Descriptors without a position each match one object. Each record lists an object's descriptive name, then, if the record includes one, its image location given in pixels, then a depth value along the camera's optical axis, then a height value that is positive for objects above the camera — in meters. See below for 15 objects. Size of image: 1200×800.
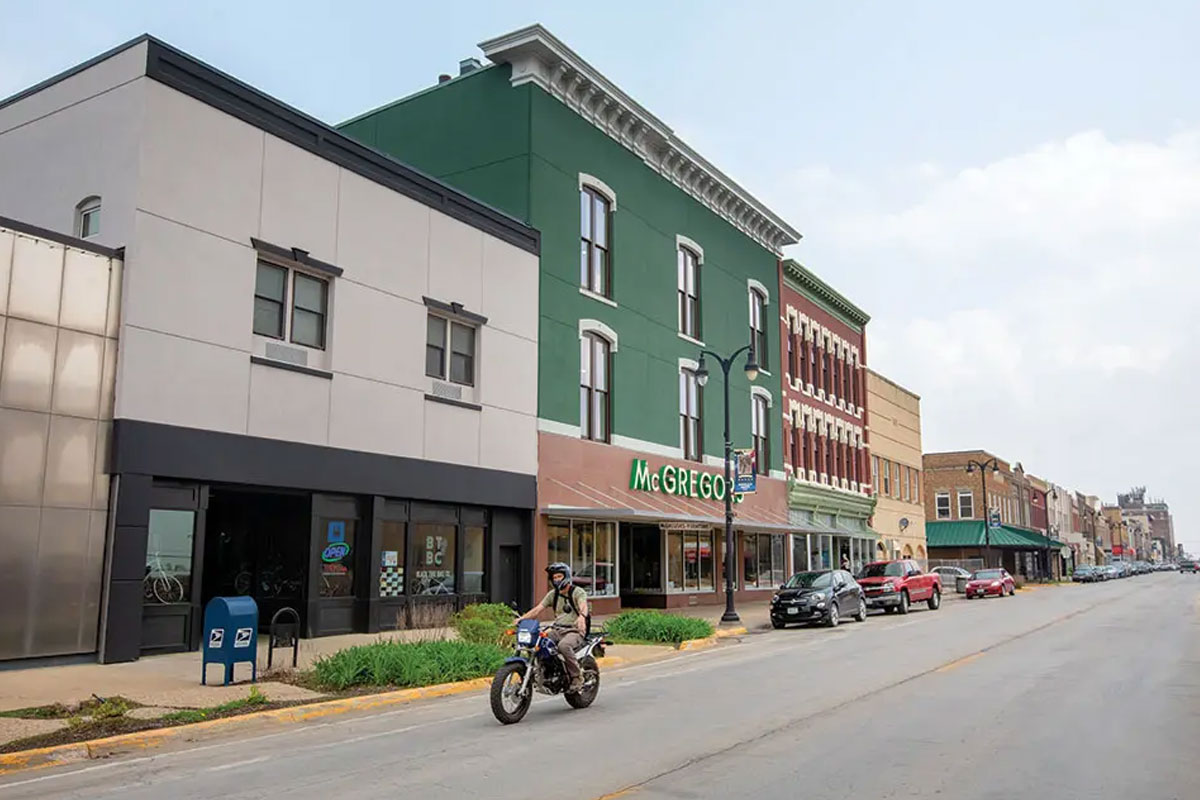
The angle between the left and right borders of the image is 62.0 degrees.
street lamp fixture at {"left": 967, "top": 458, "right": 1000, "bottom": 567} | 61.03 +5.75
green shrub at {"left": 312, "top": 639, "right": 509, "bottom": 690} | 13.60 -1.55
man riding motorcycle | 11.56 -0.72
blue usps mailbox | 13.21 -1.06
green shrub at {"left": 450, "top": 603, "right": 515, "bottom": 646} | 17.06 -1.19
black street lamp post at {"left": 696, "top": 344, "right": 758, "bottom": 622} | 25.44 +0.79
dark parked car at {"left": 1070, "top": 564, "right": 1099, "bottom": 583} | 81.81 -1.24
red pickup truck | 31.98 -0.91
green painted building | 26.88 +9.69
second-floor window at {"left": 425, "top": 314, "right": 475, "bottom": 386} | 23.17 +4.78
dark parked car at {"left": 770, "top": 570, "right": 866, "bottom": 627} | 26.47 -1.12
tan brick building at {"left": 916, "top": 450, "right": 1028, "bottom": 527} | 75.62 +5.46
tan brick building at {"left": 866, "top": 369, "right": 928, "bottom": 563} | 52.31 +4.99
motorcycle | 10.77 -1.33
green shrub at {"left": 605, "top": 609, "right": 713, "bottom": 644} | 21.08 -1.53
